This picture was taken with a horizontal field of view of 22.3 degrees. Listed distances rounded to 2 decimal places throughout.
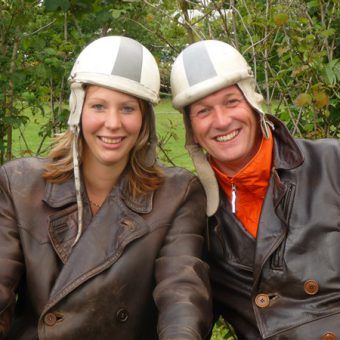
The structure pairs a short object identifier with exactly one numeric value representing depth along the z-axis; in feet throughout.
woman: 11.68
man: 11.82
